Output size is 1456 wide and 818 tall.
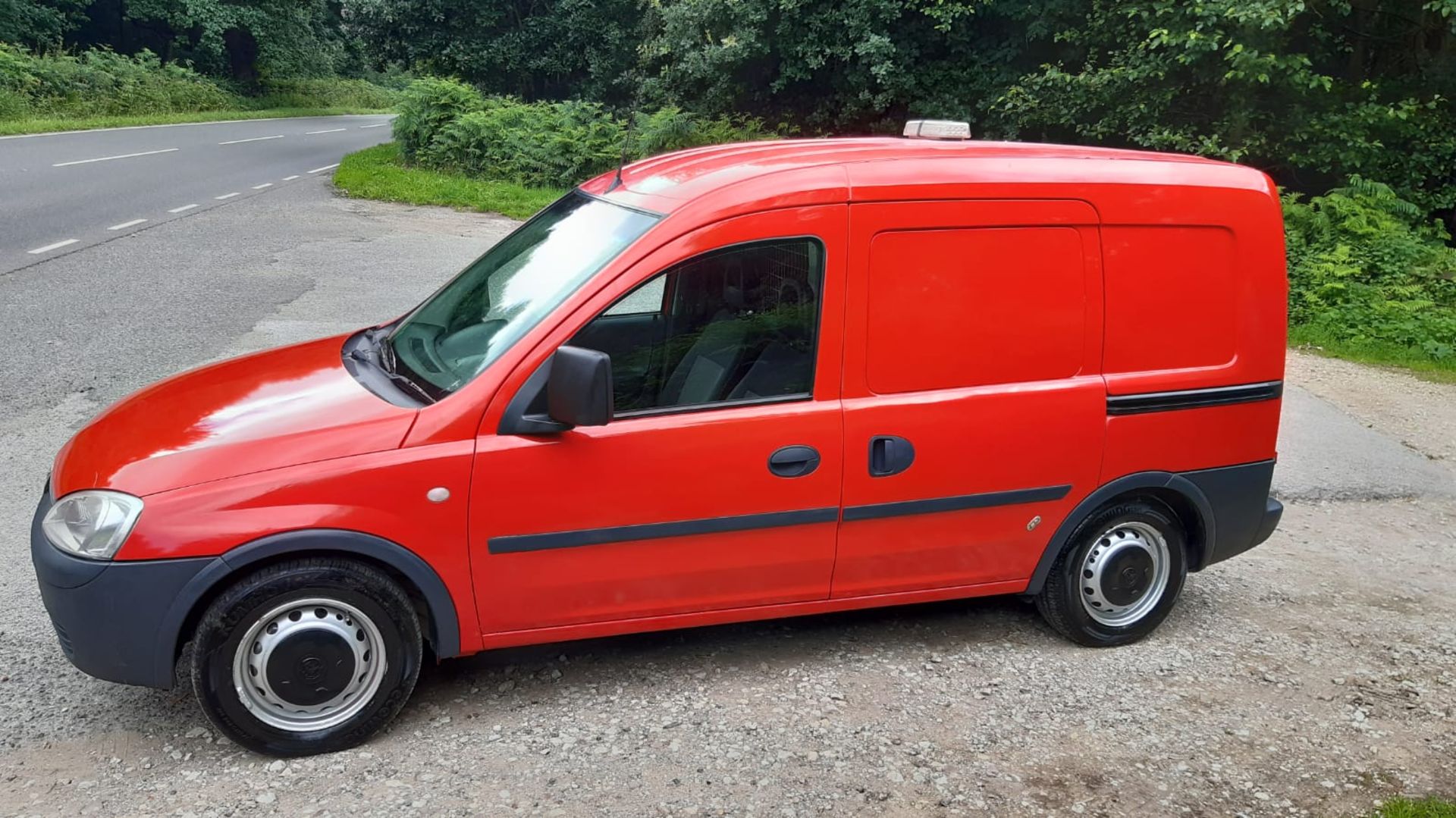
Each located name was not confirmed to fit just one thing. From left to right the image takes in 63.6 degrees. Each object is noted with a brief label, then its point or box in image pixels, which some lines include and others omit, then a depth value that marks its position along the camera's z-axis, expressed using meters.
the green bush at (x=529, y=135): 18.98
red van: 3.52
